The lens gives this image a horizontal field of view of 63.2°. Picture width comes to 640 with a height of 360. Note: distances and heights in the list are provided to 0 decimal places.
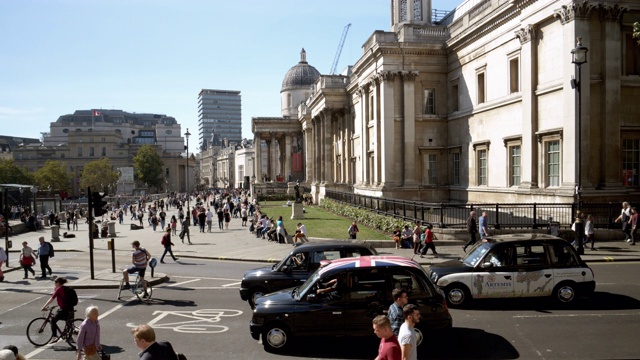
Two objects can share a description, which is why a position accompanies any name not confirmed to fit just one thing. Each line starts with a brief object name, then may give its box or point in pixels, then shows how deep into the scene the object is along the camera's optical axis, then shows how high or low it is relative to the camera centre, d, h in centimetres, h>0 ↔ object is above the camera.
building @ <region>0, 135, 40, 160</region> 13925 +1147
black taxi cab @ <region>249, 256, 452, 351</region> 982 -248
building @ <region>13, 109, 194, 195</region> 12950 +972
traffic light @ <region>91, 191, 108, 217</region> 1883 -88
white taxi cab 1284 -252
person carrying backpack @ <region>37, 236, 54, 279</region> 1939 -277
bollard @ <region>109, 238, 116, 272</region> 1927 -307
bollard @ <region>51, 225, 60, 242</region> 3405 -361
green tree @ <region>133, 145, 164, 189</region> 11988 +301
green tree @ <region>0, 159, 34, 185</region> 9206 +110
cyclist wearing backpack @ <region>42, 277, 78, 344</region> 1110 -265
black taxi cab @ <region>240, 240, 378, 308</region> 1333 -238
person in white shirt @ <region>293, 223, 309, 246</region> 2469 -278
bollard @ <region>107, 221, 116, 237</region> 3659 -352
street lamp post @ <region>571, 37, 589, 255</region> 1983 +211
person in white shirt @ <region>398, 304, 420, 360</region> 641 -202
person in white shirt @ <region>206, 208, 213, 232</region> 3648 -305
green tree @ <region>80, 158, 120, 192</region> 10175 +72
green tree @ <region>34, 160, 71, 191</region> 9738 +45
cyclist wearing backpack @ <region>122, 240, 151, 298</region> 1560 -261
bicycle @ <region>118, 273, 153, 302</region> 1503 -326
